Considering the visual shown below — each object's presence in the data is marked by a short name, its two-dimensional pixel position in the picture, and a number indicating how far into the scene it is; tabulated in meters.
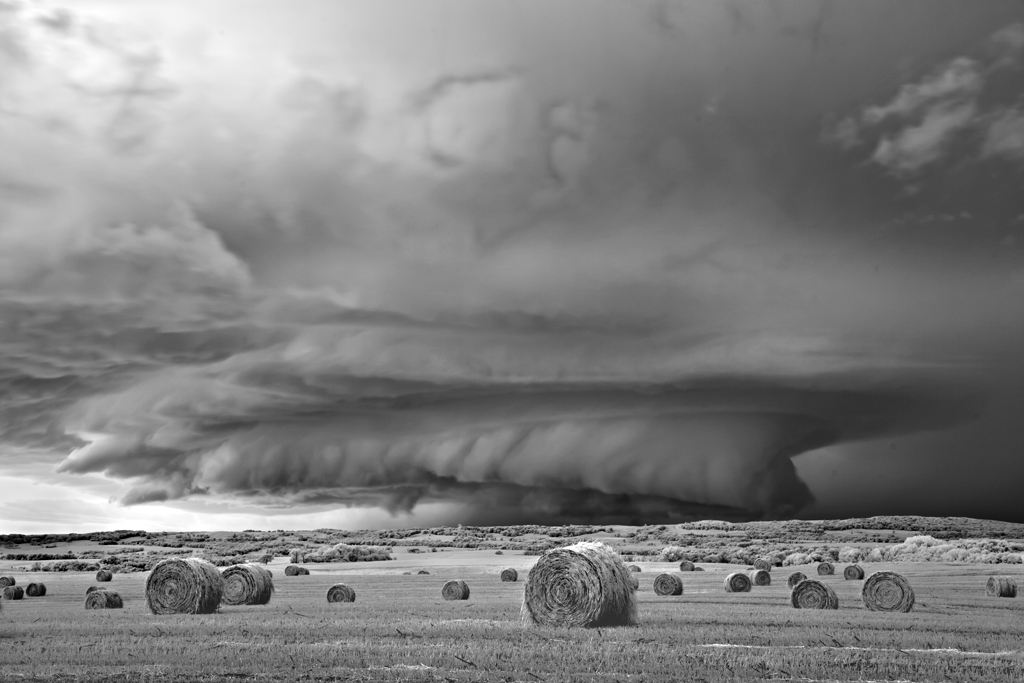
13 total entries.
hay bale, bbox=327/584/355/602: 35.09
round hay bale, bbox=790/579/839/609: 31.02
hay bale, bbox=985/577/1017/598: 37.59
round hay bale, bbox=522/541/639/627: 25.28
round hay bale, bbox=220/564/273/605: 34.19
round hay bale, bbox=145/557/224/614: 30.39
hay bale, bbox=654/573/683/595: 38.00
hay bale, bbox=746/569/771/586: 43.91
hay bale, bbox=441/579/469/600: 36.03
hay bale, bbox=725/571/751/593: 38.75
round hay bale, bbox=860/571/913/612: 31.30
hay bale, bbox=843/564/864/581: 48.66
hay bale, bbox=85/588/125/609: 32.66
